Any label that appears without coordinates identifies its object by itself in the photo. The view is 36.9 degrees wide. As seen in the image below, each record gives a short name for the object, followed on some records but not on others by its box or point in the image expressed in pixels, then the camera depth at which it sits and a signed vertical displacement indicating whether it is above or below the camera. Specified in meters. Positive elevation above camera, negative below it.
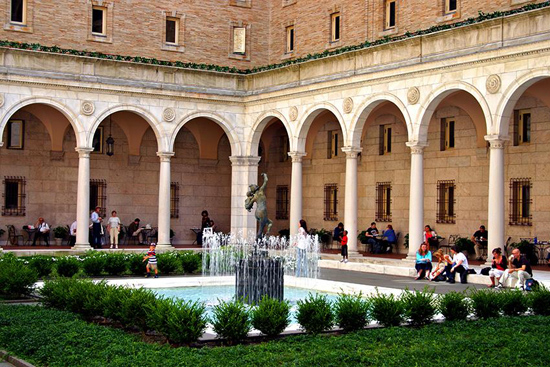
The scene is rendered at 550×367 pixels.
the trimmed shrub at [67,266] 21.44 -1.54
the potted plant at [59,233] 33.16 -1.04
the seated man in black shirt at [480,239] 27.64 -0.82
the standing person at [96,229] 31.69 -0.81
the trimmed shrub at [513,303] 15.12 -1.63
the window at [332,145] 35.71 +2.93
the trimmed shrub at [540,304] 15.54 -1.66
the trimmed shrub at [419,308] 14.14 -1.62
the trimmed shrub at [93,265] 21.97 -1.52
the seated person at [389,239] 31.62 -0.99
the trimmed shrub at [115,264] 22.50 -1.53
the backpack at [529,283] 19.17 -1.58
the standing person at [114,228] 32.31 -0.78
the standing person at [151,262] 22.27 -1.44
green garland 24.03 +5.74
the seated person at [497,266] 20.88 -1.29
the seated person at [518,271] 19.66 -1.34
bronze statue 18.43 +0.17
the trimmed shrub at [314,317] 13.18 -1.69
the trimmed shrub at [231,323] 12.49 -1.72
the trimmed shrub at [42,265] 21.19 -1.49
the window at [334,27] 35.78 +8.07
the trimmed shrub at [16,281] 17.22 -1.56
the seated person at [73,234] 32.72 -1.04
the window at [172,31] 37.34 +8.10
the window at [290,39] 38.41 +8.06
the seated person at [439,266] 22.66 -1.44
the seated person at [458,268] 22.16 -1.45
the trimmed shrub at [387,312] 13.92 -1.67
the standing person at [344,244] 27.42 -1.06
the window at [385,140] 33.19 +2.96
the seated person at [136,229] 35.28 -0.88
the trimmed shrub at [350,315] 13.52 -1.68
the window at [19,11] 33.49 +7.95
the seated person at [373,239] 31.73 -1.02
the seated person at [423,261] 23.30 -1.35
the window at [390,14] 33.16 +8.03
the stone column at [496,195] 23.78 +0.58
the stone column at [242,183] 33.69 +1.10
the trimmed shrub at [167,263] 23.31 -1.53
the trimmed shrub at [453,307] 14.49 -1.64
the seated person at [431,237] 27.39 -0.80
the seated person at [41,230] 32.50 -0.90
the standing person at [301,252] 25.98 -1.30
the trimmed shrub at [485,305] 14.84 -1.63
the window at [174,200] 37.25 +0.43
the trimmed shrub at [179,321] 12.13 -1.67
